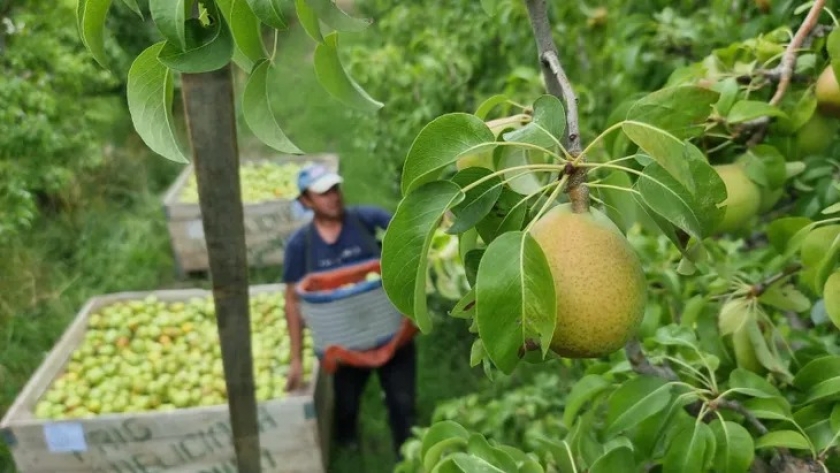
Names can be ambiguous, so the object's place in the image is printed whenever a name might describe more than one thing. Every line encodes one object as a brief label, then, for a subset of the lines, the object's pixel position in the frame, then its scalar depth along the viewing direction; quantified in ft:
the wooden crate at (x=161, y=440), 8.73
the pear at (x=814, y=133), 3.94
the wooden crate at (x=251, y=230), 14.40
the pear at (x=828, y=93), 3.69
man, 8.98
